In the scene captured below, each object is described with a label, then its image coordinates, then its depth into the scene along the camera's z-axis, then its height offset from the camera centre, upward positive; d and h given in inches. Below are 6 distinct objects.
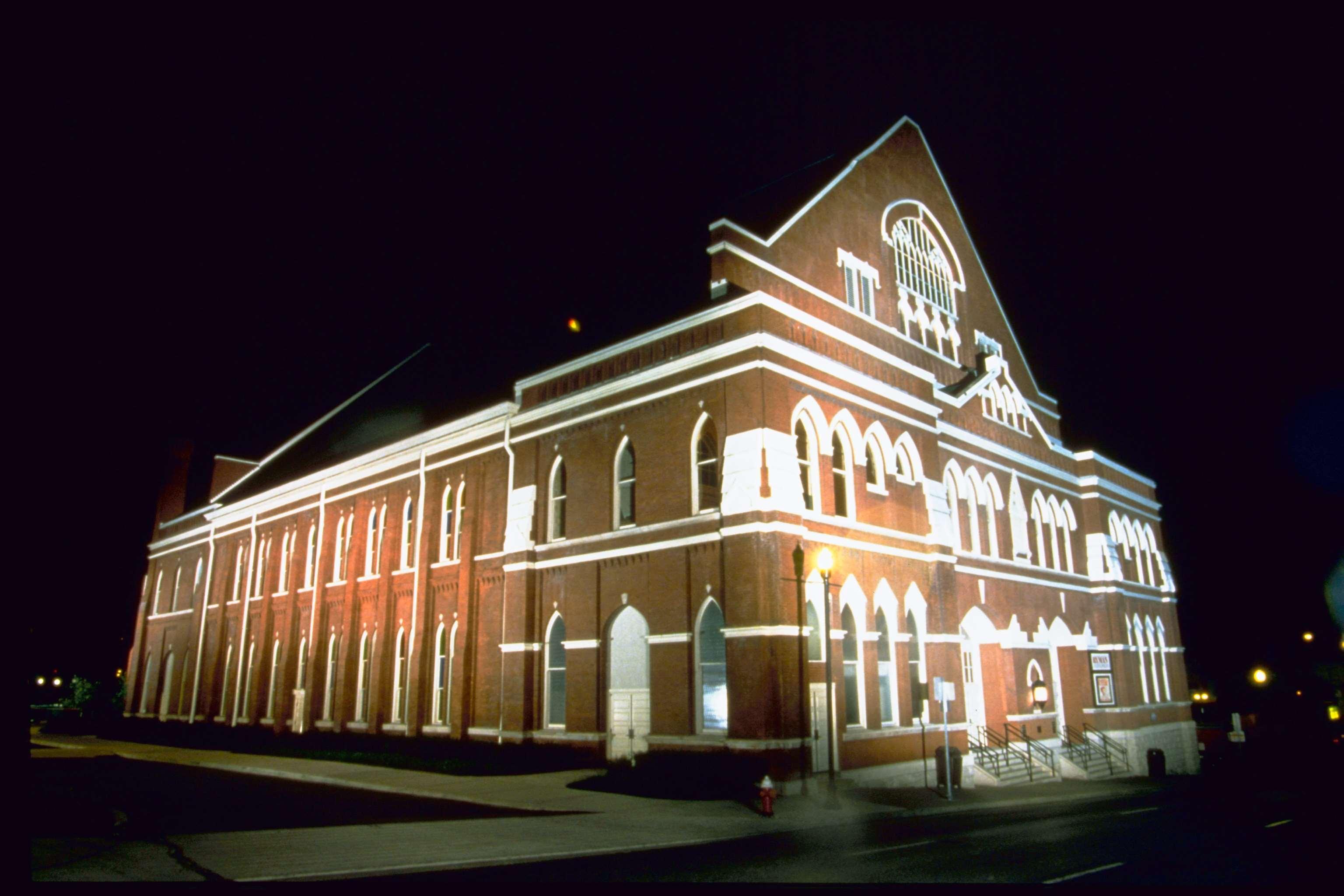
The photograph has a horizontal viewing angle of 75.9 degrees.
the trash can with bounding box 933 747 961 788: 828.6 -87.6
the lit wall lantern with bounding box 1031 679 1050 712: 1190.9 -31.9
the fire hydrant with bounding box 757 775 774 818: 634.8 -91.8
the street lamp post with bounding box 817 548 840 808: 715.4 -28.7
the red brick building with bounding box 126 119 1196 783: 829.8 +150.8
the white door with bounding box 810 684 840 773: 786.8 -54.0
